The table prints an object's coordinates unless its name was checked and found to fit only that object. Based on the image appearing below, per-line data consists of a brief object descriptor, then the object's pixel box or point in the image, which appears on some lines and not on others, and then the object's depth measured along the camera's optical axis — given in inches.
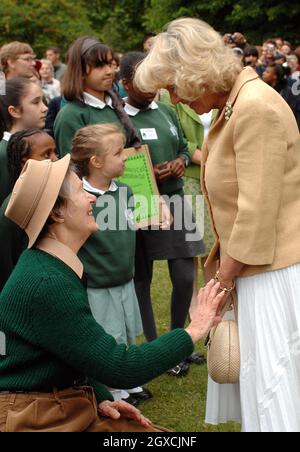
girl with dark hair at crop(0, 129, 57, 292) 169.0
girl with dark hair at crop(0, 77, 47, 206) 207.0
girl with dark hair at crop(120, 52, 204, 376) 222.2
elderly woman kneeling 116.4
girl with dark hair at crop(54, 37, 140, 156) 206.5
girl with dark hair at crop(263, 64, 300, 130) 505.4
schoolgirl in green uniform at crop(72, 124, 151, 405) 189.6
